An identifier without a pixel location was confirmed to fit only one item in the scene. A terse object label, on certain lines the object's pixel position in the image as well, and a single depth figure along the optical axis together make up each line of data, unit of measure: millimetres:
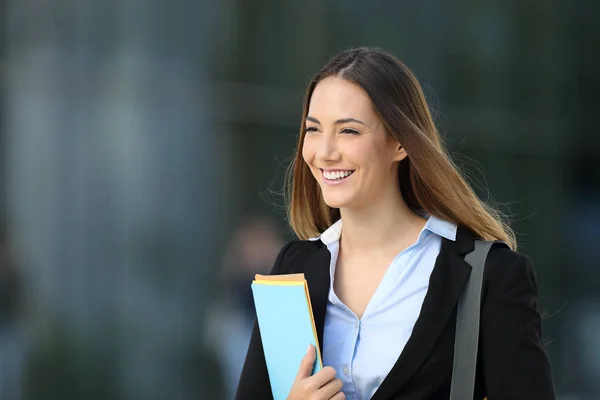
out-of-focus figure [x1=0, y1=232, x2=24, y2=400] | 11312
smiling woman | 4508
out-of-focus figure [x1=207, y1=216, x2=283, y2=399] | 12461
